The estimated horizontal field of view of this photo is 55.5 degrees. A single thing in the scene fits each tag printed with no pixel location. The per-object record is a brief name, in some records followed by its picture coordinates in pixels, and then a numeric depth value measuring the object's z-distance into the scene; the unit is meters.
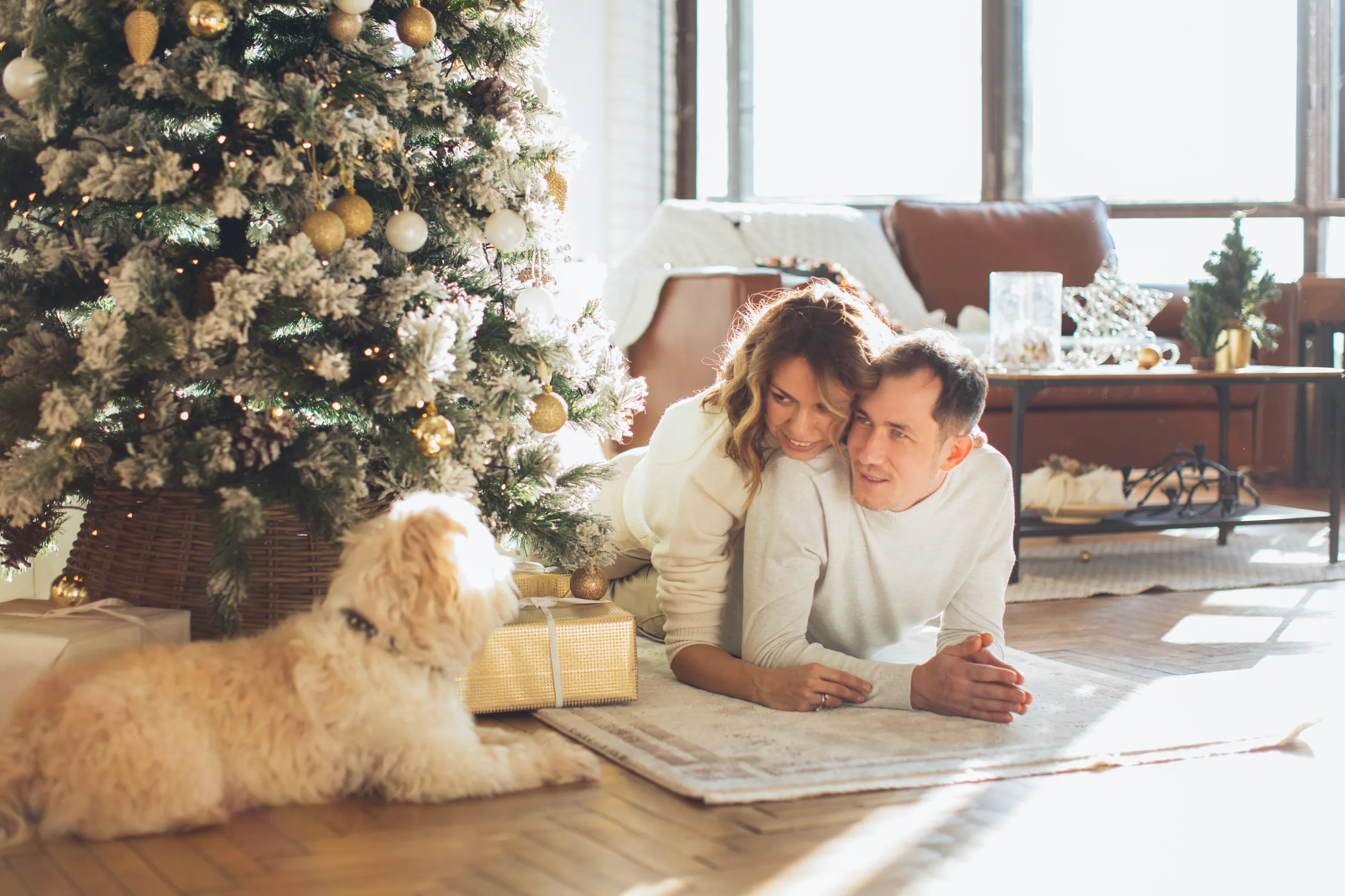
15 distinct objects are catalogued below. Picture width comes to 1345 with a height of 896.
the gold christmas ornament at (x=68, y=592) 2.01
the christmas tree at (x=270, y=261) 1.77
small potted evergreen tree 3.63
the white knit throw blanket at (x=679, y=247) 4.52
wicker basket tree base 1.98
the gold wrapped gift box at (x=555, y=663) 2.01
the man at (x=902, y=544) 1.99
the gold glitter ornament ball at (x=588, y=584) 2.21
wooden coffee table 3.20
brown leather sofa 4.10
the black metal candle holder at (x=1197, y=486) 3.57
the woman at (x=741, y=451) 2.04
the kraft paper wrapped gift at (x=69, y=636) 1.78
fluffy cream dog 1.46
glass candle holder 3.36
